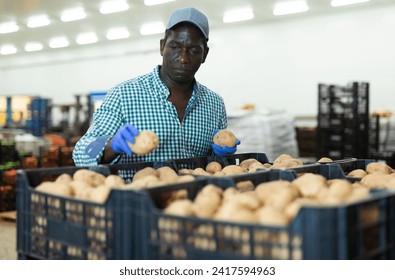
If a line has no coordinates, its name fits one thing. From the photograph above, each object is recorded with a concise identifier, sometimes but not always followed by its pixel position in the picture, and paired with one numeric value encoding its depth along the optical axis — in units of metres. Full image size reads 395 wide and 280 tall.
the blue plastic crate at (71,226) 1.24
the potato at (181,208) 1.18
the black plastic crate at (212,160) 2.16
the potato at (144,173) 1.80
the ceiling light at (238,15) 10.92
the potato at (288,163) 2.06
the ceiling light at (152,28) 12.68
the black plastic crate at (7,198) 5.80
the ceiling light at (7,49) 17.83
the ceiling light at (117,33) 13.68
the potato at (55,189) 1.43
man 2.37
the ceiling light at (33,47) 16.91
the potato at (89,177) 1.62
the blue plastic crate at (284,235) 1.01
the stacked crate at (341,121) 7.23
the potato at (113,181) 1.57
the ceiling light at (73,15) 10.99
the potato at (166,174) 1.71
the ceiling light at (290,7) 10.07
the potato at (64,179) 1.61
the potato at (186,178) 1.59
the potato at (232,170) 1.95
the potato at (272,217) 1.10
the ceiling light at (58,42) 15.65
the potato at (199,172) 1.90
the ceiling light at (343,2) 9.35
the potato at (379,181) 1.62
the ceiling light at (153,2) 9.52
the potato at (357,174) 1.96
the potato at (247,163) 2.26
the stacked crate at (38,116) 12.42
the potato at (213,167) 2.15
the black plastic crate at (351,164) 2.16
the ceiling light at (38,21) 11.94
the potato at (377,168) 2.01
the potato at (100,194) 1.33
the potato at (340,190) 1.34
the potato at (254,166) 2.01
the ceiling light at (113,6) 10.08
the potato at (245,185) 1.55
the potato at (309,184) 1.43
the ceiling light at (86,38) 14.68
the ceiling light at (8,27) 12.76
